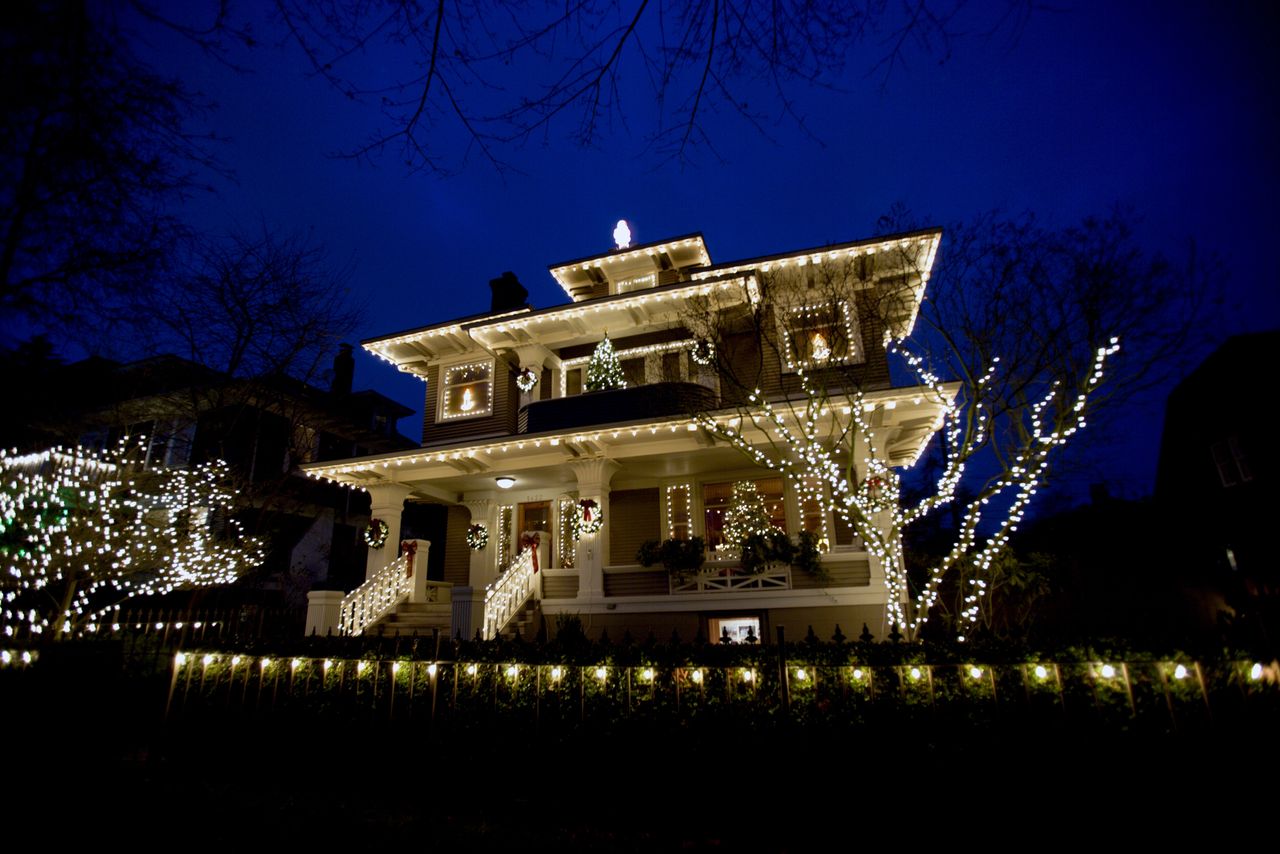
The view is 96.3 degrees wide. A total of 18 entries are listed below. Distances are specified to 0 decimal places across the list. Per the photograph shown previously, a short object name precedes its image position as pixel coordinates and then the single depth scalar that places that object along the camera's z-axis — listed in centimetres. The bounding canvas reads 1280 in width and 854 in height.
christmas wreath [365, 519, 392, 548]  1390
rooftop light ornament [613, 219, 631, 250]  1769
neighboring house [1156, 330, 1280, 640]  1967
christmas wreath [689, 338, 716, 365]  1245
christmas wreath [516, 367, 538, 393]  1531
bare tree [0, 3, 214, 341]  297
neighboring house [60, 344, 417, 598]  1695
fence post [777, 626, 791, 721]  529
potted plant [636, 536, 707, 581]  1198
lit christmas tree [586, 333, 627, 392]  1455
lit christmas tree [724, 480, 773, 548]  1390
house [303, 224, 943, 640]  1175
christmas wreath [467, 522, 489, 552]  1511
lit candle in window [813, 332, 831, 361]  1208
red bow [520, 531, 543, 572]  1298
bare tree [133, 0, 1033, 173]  339
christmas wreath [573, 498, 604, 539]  1232
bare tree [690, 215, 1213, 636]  989
